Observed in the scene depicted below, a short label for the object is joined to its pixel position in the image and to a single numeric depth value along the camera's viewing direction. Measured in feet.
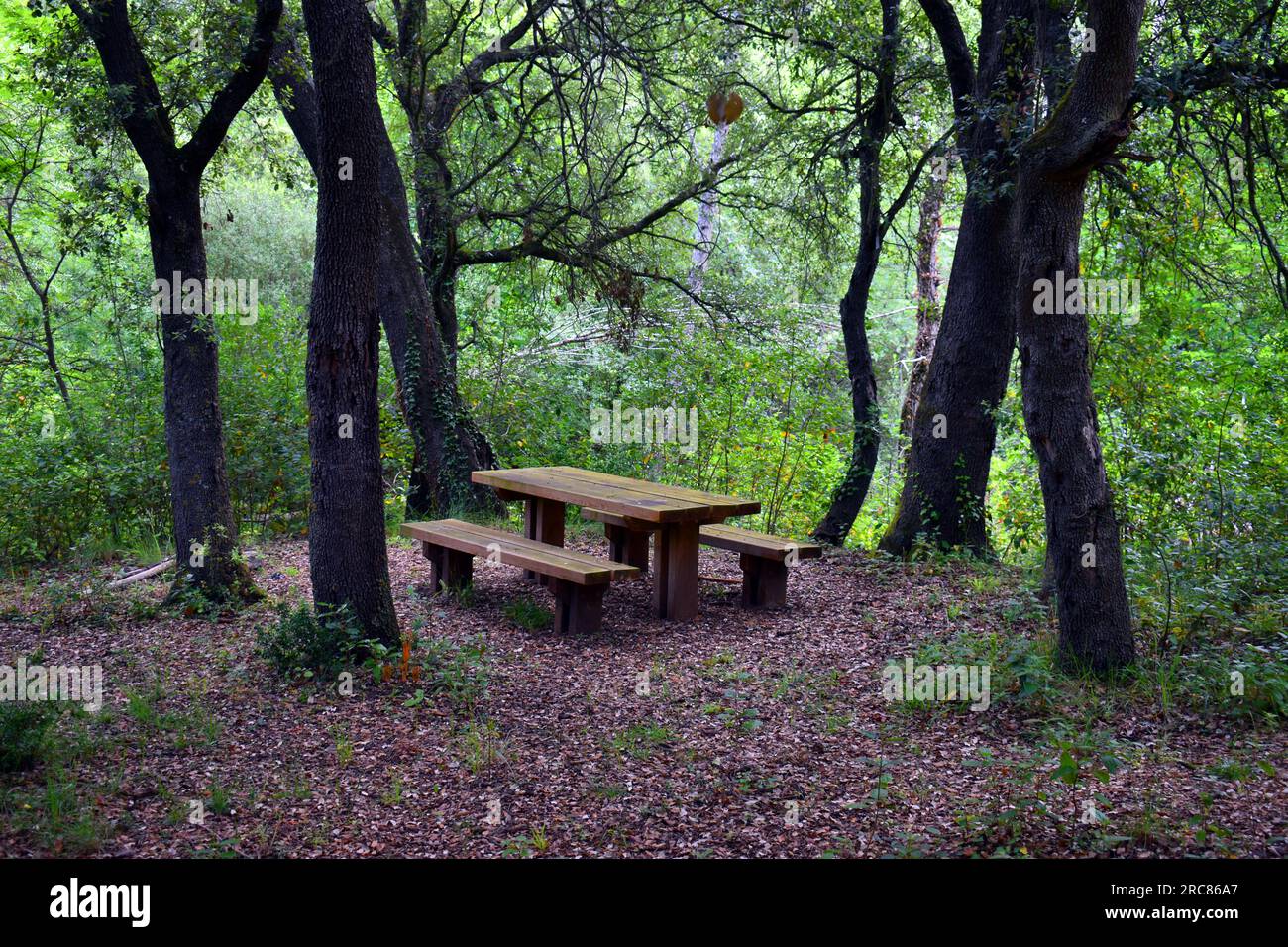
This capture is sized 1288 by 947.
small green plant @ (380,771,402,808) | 13.12
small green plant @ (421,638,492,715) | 16.89
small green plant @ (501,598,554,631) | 21.57
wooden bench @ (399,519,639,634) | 20.03
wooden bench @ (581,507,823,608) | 22.41
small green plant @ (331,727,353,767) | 14.37
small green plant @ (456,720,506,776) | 14.40
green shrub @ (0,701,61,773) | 13.01
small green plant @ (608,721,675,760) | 14.94
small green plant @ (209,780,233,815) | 12.58
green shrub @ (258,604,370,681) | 17.57
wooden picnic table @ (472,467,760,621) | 20.67
